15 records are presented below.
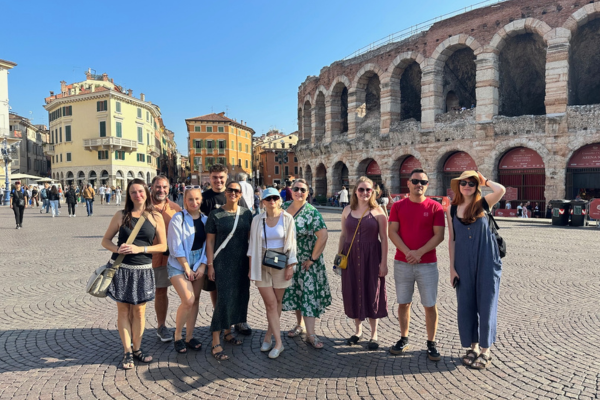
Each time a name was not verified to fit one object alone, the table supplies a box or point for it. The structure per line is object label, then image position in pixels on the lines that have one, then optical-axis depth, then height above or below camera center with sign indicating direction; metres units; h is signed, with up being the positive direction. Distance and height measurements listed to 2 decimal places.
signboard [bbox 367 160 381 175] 27.70 +1.31
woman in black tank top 3.74 -0.68
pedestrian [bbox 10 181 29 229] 14.01 -0.45
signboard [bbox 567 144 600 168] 18.66 +1.30
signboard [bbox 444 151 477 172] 22.24 +1.35
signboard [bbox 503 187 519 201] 20.95 -0.36
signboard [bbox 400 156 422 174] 25.00 +1.42
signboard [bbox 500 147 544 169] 20.23 +1.36
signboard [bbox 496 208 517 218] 20.50 -1.35
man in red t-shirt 3.96 -0.62
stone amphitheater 18.92 +4.92
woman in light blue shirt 3.96 -0.70
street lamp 30.73 +1.94
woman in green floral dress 4.23 -0.86
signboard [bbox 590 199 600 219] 15.77 -0.93
